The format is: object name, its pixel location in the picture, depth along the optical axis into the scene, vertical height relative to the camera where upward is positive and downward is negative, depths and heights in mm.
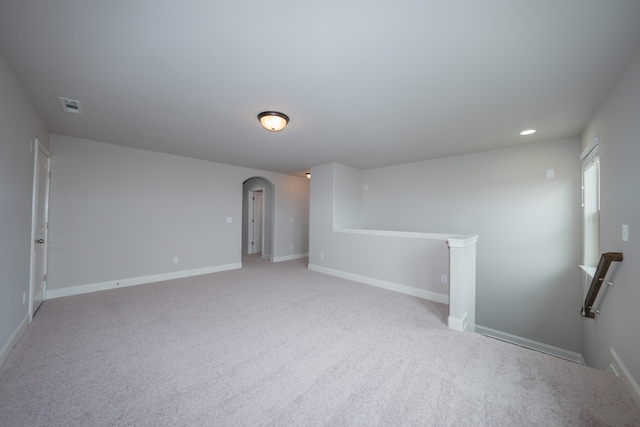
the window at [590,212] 3023 +79
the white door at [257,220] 7738 -173
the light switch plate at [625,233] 1862 -109
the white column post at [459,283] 2723 -757
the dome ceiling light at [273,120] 2695 +1065
